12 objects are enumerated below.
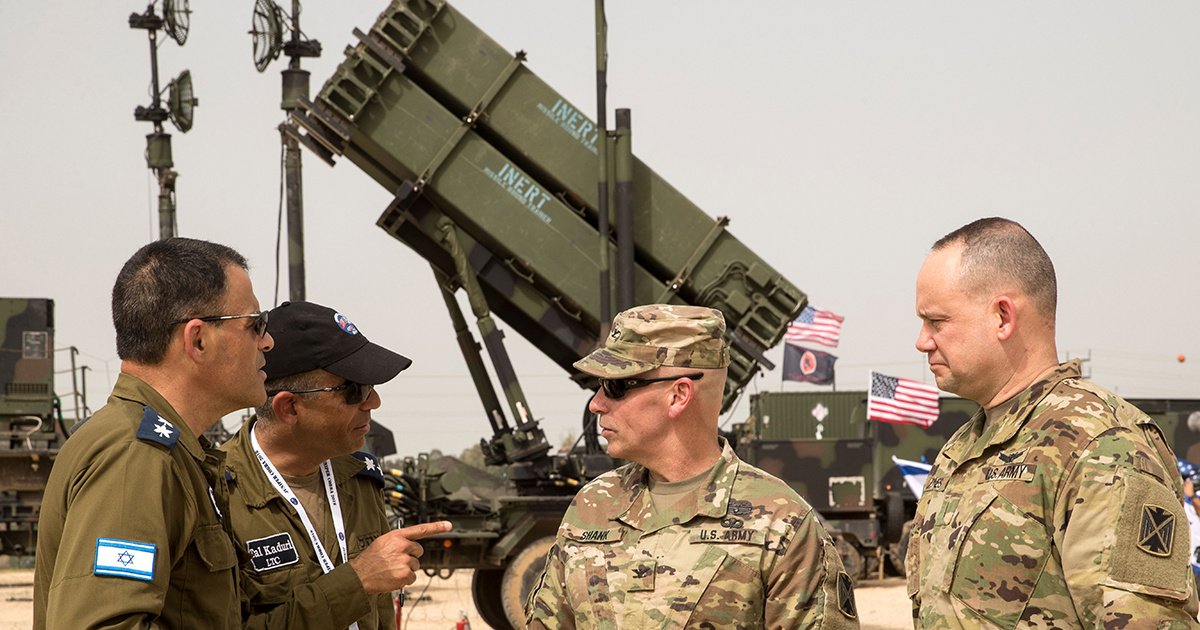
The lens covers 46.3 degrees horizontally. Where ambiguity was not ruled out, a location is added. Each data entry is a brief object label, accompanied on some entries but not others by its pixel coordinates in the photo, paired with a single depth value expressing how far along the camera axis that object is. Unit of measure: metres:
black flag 26.95
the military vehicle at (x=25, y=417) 14.07
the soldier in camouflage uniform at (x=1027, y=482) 2.81
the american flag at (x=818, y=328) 23.78
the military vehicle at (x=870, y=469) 18.69
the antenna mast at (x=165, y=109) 14.68
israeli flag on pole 17.80
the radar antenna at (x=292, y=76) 12.21
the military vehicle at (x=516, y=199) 10.66
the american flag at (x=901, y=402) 19.55
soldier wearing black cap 3.49
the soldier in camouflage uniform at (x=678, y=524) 3.12
